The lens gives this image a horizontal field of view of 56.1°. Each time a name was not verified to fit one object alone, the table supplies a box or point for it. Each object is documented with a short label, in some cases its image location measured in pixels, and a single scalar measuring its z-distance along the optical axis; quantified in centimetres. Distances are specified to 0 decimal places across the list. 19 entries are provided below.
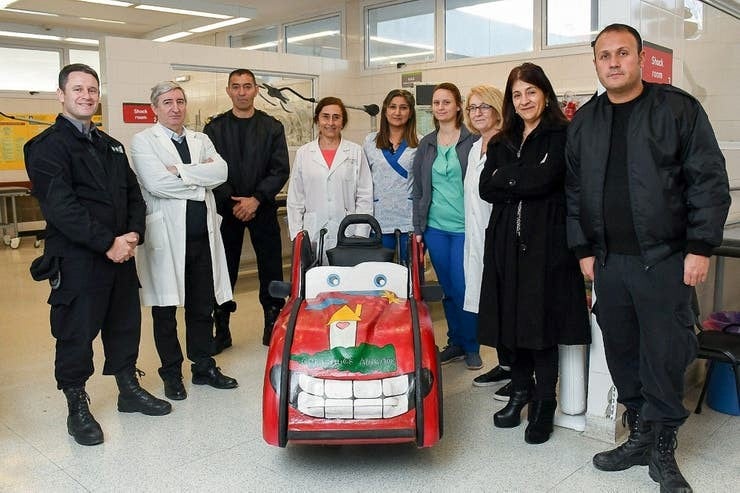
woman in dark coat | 275
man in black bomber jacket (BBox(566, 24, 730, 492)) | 230
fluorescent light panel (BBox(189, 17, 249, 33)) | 821
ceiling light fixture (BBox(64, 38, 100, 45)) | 1044
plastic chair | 298
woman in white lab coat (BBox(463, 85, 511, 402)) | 326
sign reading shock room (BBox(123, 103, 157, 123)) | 517
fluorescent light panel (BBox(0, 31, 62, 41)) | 961
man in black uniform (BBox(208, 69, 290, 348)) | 427
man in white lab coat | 334
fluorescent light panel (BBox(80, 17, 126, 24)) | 929
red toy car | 247
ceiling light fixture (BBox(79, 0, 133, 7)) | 709
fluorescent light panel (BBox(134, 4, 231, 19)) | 704
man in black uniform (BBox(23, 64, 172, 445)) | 285
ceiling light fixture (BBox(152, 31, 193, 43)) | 928
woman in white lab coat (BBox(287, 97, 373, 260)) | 401
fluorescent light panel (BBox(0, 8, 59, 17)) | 848
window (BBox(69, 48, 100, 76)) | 1082
